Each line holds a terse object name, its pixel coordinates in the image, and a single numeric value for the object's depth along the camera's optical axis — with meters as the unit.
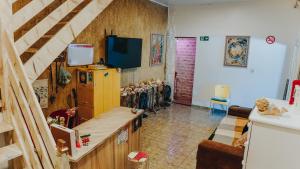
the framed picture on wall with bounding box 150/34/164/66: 6.41
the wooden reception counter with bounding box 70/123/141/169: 2.39
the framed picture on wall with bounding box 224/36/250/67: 5.99
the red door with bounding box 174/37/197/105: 6.99
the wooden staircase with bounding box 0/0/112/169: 1.63
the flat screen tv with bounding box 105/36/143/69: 4.50
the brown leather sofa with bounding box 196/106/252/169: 2.57
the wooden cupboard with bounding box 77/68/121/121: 3.59
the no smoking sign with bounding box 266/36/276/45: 5.63
